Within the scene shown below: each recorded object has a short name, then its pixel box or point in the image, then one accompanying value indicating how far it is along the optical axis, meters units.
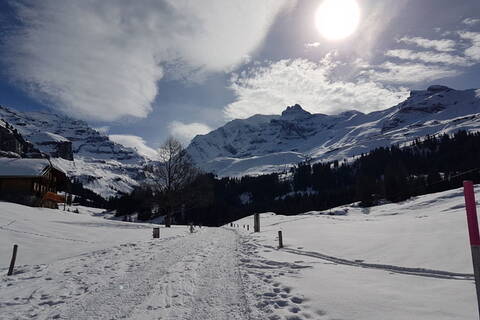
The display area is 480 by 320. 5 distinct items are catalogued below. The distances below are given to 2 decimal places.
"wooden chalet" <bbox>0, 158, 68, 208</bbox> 45.00
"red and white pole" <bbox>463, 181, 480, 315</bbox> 4.45
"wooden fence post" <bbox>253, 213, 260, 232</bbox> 35.52
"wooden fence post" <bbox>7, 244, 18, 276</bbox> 11.84
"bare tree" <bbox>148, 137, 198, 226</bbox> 44.10
